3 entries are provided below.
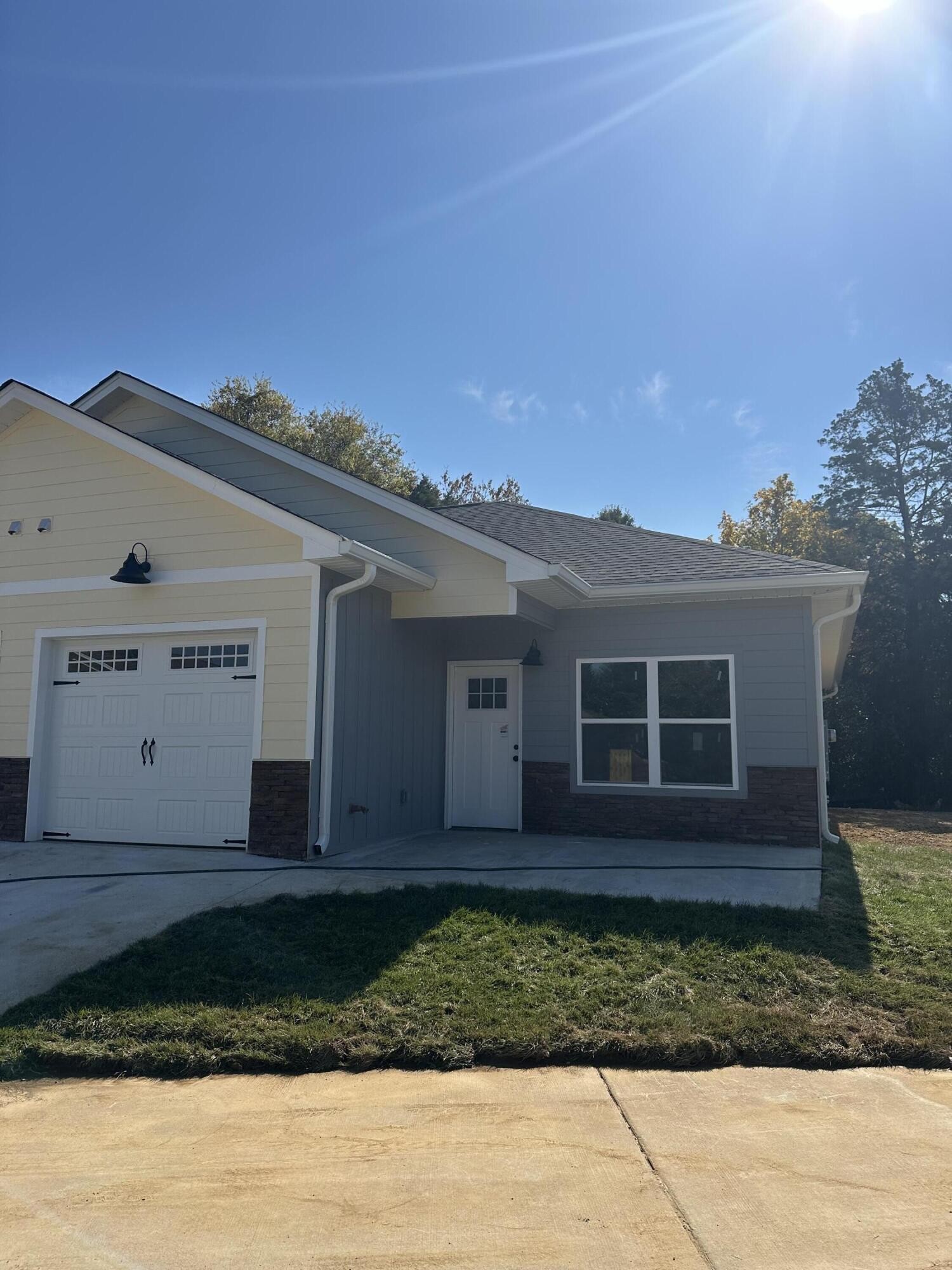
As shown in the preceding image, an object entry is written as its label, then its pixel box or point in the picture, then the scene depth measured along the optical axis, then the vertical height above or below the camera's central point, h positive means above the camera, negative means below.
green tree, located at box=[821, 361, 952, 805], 23.53 +5.90
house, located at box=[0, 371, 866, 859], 8.56 +0.87
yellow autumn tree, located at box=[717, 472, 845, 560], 29.78 +8.06
